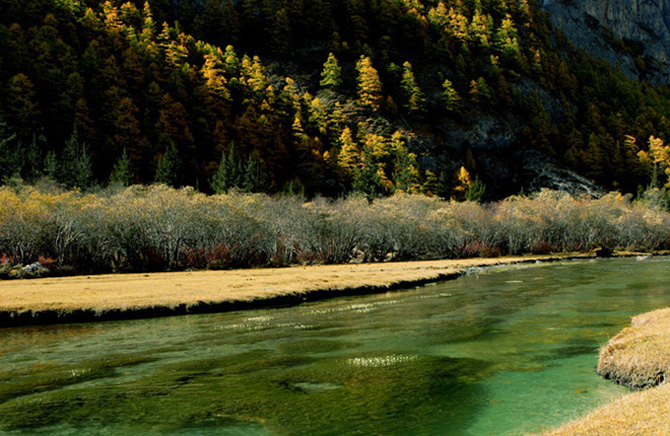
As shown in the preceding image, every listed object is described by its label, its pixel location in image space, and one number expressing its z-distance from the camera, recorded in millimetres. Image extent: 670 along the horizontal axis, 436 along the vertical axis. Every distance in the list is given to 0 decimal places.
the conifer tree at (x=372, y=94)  197875
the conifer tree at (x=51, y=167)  103250
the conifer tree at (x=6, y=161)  100688
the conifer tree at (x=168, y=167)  120625
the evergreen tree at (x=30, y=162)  104938
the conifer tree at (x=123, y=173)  114419
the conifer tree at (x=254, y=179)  125312
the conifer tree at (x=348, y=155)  171250
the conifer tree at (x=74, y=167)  105438
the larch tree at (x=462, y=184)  173675
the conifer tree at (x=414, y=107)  199000
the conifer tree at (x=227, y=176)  124688
